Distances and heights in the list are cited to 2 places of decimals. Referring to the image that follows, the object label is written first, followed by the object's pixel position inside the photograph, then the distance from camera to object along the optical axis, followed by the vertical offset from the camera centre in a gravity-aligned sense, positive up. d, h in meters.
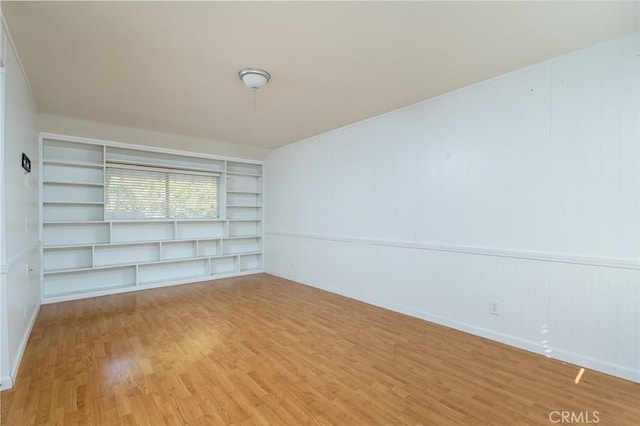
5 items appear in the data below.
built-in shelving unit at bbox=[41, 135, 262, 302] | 4.26 -0.39
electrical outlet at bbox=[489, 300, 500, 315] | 2.84 -0.92
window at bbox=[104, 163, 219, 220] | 4.74 +0.31
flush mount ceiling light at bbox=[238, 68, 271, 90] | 2.69 +1.25
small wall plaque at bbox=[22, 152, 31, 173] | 2.77 +0.46
